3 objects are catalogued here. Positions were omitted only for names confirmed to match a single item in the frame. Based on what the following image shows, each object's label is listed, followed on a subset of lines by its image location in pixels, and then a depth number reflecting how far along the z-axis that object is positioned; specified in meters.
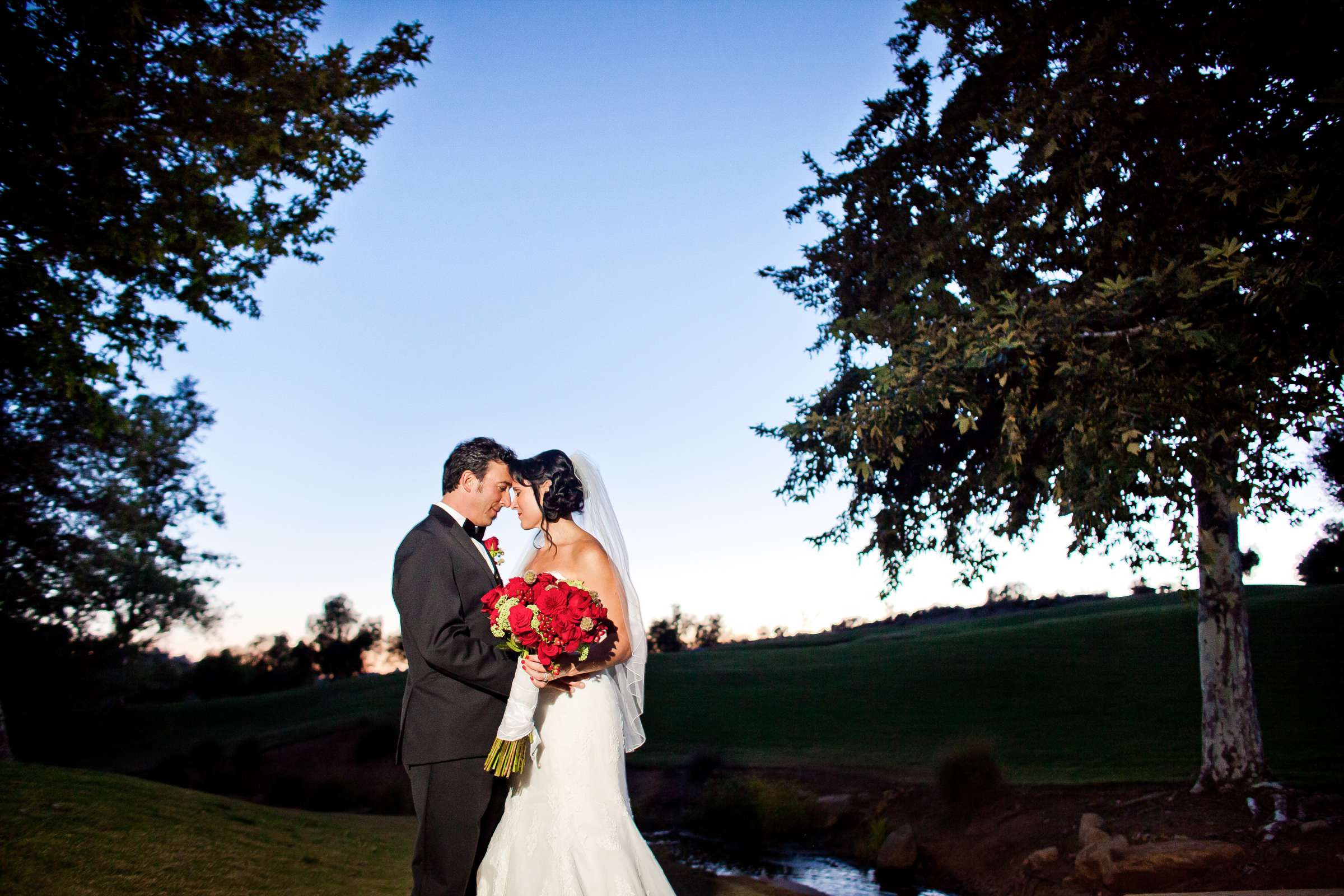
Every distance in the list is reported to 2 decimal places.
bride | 5.48
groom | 5.05
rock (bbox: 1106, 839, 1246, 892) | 10.91
